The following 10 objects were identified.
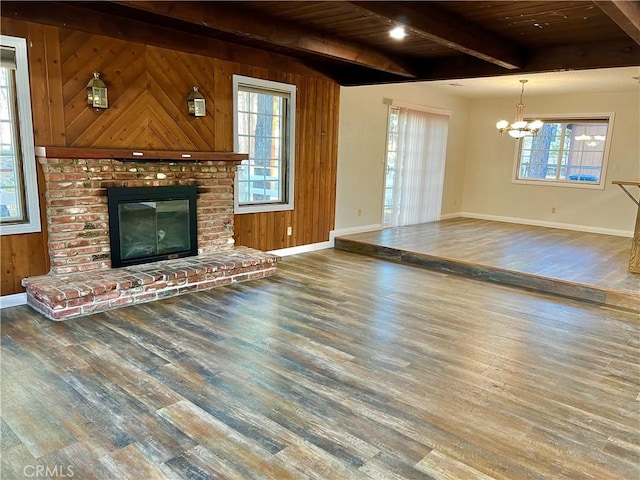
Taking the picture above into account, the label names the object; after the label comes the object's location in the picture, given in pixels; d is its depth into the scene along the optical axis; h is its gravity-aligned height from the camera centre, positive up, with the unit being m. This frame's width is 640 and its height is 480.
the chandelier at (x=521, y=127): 7.46 +0.65
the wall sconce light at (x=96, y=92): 4.02 +0.52
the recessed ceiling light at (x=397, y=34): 4.13 +1.22
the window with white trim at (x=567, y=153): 8.28 +0.29
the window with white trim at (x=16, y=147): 3.67 +0.01
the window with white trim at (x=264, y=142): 5.44 +0.19
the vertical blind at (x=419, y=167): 8.03 -0.07
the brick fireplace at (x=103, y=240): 3.79 -0.82
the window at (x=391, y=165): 7.72 -0.06
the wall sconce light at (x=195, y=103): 4.75 +0.54
